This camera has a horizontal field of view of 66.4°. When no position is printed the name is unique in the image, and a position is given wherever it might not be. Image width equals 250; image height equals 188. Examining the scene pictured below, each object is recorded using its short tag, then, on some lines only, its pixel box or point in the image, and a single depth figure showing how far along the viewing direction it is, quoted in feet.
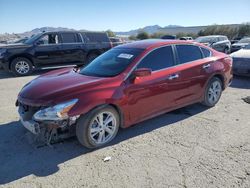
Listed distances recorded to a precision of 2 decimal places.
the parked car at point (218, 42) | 44.91
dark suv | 26.06
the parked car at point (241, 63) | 21.75
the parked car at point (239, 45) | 43.49
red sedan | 9.19
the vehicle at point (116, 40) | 40.98
